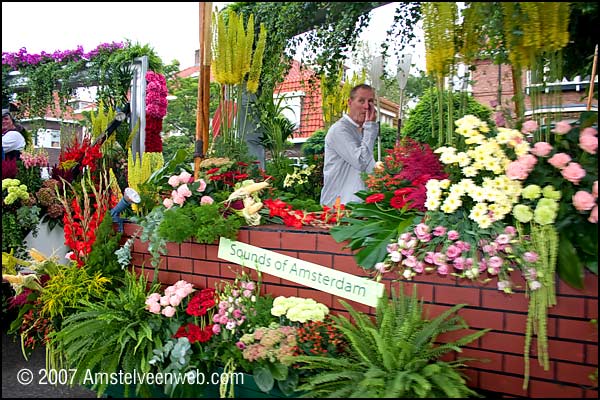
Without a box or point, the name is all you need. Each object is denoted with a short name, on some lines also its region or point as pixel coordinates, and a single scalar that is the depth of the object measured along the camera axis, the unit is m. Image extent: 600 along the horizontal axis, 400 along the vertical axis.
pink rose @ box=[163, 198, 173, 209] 3.38
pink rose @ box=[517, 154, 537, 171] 2.29
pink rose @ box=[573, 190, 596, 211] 2.11
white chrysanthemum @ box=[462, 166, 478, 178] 2.41
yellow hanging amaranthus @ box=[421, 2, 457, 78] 2.57
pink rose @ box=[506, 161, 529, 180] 2.30
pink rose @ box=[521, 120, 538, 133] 2.45
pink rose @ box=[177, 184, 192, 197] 3.35
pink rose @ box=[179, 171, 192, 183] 3.44
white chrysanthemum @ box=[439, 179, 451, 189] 2.52
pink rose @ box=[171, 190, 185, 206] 3.35
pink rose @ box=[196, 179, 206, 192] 3.40
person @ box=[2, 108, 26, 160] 5.75
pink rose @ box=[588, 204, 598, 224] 2.10
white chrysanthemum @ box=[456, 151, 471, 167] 2.45
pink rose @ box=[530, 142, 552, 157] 2.30
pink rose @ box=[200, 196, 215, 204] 3.31
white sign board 2.71
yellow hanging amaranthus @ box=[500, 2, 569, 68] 2.32
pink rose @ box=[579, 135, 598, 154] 2.18
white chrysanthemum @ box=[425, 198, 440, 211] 2.52
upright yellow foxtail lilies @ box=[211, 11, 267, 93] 3.79
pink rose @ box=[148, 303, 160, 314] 3.06
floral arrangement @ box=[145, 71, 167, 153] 5.98
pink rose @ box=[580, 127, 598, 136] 2.20
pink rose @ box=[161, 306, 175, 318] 3.02
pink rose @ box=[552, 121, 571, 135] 2.35
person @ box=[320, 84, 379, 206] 3.67
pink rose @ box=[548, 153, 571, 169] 2.22
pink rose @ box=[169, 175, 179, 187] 3.43
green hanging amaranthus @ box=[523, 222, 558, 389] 2.12
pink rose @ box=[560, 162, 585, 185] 2.18
